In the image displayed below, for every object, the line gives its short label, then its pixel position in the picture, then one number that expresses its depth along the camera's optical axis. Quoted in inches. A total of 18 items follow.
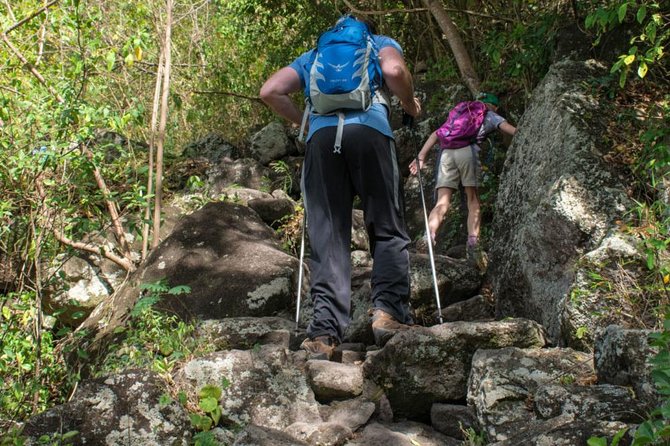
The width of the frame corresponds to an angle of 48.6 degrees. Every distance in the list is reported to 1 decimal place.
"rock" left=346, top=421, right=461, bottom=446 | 142.8
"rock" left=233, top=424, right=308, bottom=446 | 129.7
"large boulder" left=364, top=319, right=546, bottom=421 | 159.8
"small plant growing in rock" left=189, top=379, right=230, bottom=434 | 148.6
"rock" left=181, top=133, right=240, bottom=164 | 476.1
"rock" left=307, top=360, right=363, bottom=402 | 161.0
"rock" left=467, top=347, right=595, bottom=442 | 137.9
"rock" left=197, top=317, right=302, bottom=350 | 186.5
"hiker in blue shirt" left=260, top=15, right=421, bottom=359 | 182.2
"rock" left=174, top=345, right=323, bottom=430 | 154.7
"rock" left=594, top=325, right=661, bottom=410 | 126.5
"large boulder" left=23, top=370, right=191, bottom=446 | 143.3
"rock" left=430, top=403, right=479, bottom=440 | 148.3
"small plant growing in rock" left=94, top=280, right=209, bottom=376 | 177.8
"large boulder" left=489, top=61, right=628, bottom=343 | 208.1
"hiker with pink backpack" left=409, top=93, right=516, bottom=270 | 318.6
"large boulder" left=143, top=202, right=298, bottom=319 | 237.3
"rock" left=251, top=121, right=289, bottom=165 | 470.0
